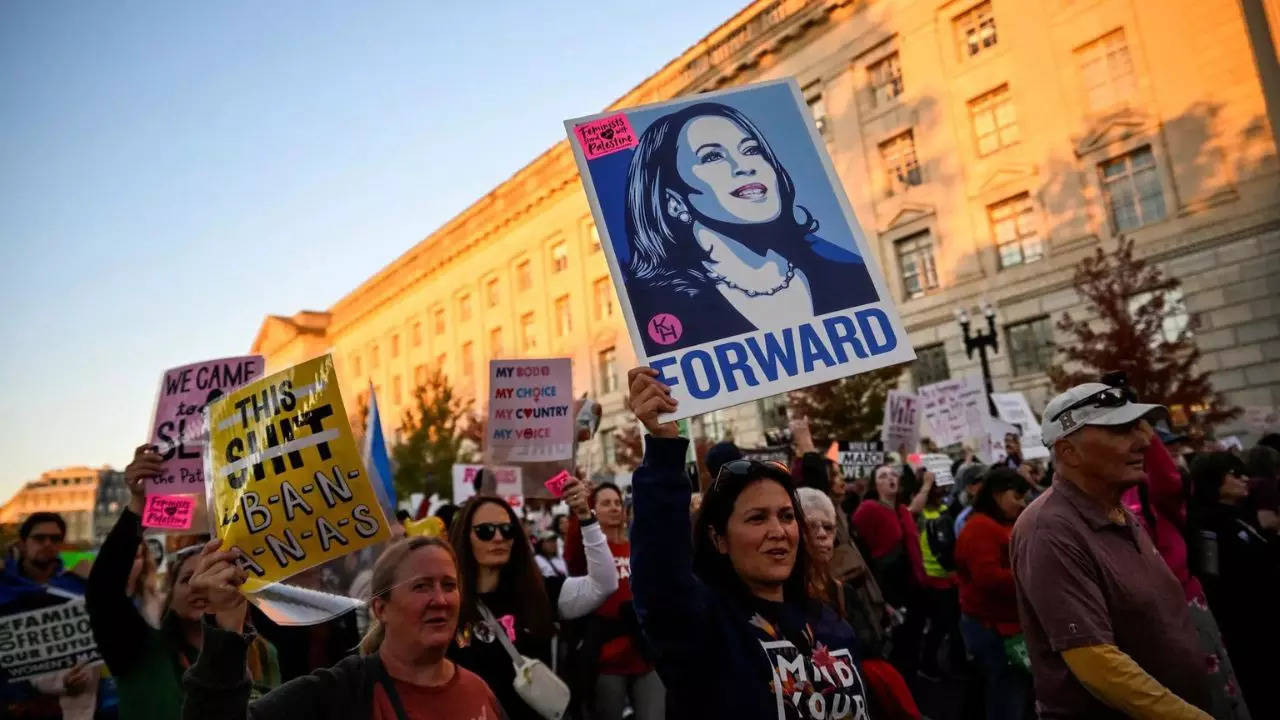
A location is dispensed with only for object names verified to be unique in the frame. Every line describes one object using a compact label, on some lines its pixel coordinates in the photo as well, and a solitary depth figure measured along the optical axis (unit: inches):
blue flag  273.2
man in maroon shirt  101.3
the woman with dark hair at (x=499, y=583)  144.6
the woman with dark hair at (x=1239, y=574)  174.7
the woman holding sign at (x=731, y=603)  84.7
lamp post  660.1
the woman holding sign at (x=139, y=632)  126.3
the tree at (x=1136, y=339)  681.6
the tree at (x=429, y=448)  1409.9
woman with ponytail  80.2
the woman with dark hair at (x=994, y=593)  195.2
